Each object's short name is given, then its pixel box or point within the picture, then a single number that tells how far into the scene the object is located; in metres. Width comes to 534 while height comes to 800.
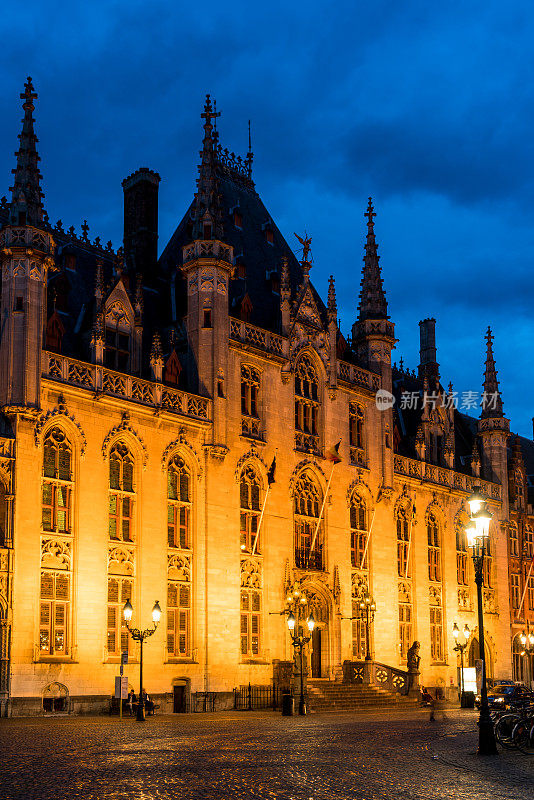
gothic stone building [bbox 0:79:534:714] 39.22
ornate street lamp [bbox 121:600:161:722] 36.16
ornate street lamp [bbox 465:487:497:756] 25.08
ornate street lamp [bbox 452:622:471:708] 56.64
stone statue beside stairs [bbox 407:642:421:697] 53.78
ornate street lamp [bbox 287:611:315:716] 42.97
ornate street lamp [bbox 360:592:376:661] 54.56
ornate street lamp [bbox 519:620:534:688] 72.50
